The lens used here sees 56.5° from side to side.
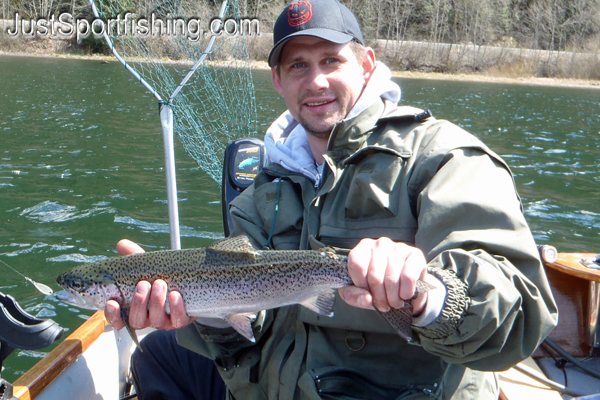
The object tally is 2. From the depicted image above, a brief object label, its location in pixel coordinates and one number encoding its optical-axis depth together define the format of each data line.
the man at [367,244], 2.02
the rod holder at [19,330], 2.48
